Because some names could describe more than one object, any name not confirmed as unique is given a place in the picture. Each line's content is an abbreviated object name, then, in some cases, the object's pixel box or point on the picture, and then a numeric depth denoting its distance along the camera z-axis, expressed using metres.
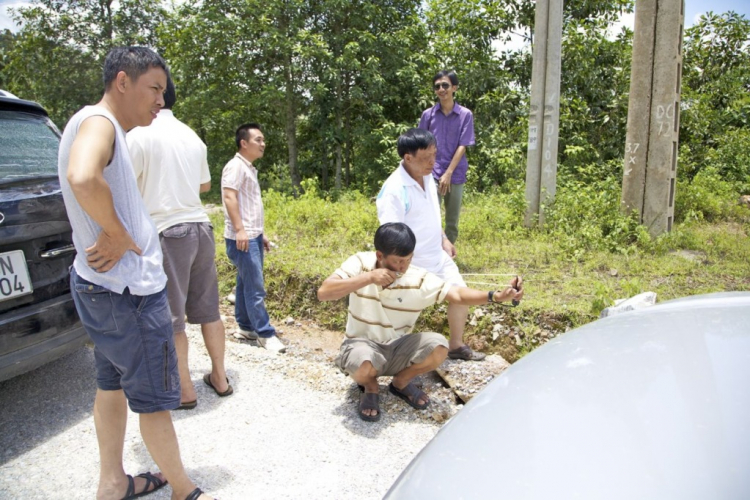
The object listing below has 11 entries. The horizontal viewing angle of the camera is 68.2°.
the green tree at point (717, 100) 9.34
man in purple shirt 5.21
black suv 2.76
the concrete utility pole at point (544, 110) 6.55
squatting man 3.07
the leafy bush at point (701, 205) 7.30
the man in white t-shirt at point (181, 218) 3.02
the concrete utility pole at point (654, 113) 5.96
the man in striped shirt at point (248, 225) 4.14
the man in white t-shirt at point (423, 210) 3.61
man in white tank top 2.00
